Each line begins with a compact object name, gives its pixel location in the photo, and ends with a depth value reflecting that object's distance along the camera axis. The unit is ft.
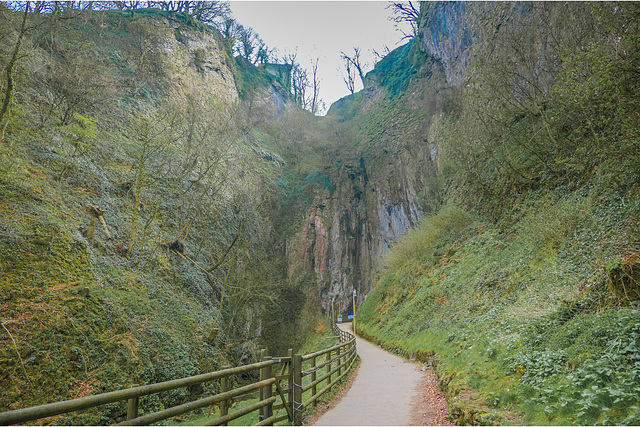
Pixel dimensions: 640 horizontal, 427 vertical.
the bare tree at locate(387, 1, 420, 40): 134.92
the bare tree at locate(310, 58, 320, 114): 200.64
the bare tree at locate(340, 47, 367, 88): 191.01
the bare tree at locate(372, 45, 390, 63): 170.60
